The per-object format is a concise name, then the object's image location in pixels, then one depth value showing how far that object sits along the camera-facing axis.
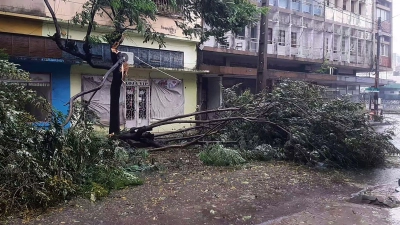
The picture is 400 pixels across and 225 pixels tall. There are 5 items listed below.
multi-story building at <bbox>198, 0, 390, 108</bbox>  20.52
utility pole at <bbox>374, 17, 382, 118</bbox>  27.37
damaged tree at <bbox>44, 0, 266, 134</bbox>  10.25
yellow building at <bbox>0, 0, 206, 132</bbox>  12.73
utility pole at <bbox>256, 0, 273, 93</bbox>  12.77
